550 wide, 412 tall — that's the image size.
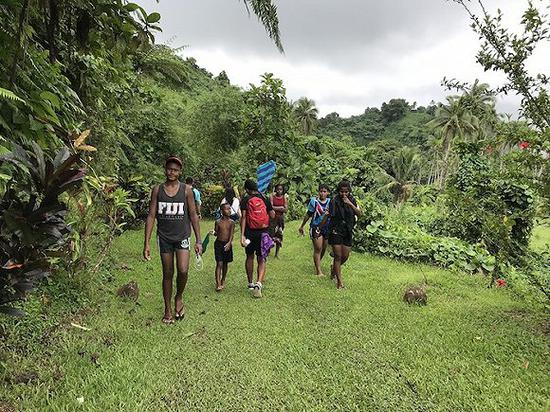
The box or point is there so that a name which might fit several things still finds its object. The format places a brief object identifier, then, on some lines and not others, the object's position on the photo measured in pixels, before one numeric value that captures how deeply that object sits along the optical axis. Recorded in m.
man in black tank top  4.64
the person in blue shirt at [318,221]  7.11
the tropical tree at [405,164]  38.25
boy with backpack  5.88
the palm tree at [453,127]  41.72
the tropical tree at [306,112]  54.09
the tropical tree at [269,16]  3.84
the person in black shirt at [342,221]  6.15
